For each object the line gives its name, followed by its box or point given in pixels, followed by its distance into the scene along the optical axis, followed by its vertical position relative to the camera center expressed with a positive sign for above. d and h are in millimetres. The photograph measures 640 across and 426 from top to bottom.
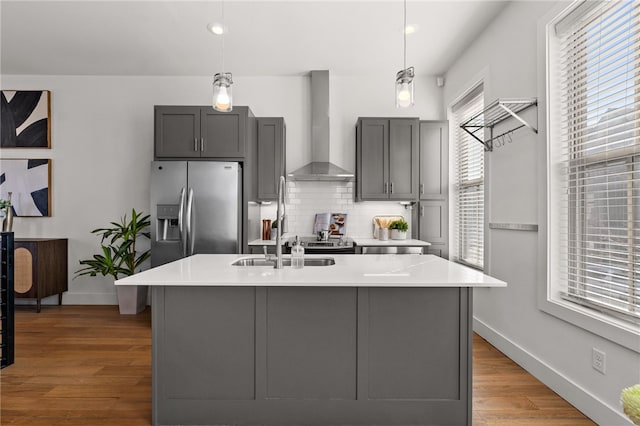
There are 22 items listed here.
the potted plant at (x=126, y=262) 4297 -547
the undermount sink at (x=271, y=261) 2682 -334
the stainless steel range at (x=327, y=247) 3959 -342
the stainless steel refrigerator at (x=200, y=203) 3975 +112
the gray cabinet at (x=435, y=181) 4457 +386
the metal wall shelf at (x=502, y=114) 2648 +781
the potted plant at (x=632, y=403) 521 -264
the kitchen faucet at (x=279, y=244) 2246 -178
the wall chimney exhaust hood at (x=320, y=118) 4566 +1150
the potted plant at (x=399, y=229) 4398 -172
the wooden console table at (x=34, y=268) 4246 -612
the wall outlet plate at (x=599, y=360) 2051 -795
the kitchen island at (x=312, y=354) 2035 -747
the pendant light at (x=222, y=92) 2206 +706
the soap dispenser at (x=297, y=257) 2305 -260
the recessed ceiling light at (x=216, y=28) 3438 +1697
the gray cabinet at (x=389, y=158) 4375 +641
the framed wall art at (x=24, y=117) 4691 +1180
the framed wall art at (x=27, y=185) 4652 +345
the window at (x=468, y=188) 3824 +281
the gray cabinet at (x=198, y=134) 4090 +853
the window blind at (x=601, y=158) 1947 +321
